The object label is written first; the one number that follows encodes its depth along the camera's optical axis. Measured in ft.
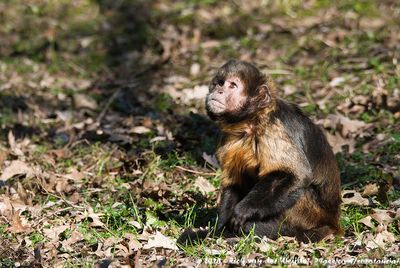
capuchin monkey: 38.55
